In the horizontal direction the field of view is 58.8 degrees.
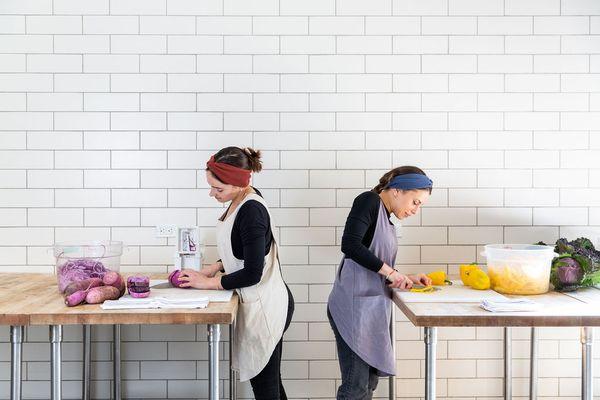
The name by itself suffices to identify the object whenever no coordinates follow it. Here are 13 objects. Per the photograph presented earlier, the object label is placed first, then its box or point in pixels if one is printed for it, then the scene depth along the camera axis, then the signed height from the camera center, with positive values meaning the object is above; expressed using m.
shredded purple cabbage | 2.46 -0.36
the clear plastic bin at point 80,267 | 2.47 -0.35
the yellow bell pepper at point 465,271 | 2.82 -0.40
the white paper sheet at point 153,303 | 2.26 -0.47
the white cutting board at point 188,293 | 2.44 -0.48
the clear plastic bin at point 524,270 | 2.65 -0.37
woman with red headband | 2.61 -0.42
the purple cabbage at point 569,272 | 2.69 -0.38
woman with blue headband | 2.66 -0.44
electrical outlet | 3.35 -0.23
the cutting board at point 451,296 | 2.50 -0.48
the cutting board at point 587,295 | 2.53 -0.48
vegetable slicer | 2.98 -0.30
